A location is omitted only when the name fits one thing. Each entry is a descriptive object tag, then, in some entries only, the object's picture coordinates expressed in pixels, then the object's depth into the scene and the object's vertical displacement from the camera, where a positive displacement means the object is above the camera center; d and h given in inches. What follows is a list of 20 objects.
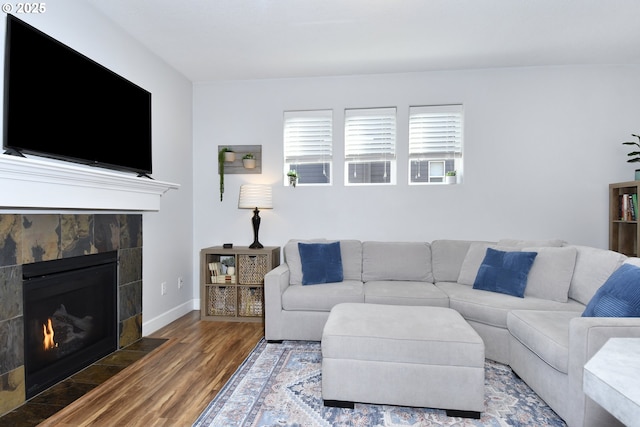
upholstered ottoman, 73.1 -32.9
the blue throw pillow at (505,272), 107.5 -18.4
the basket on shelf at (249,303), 142.9 -36.7
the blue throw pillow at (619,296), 67.9 -16.5
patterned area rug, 72.6 -43.3
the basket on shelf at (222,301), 143.9 -36.2
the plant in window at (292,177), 152.3 +16.6
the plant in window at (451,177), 146.3 +16.2
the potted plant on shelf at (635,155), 126.8 +23.3
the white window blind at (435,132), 147.5 +35.8
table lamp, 144.0 +6.8
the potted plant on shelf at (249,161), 154.1 +23.8
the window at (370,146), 150.9 +30.5
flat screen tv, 72.8 +27.4
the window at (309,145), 154.5 +31.5
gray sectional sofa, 66.7 -25.2
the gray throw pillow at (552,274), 103.3 -17.9
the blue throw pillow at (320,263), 125.4 -17.8
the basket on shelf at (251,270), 142.1 -22.8
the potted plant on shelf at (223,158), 155.6 +25.4
